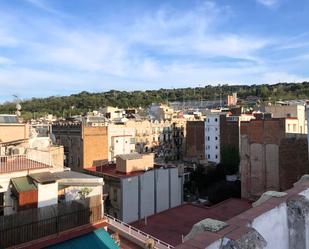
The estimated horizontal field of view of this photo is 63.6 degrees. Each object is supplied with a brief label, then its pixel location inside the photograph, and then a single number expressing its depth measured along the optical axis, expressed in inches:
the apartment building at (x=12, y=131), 586.1
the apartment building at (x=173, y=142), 1813.4
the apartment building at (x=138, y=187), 896.5
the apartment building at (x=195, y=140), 1762.7
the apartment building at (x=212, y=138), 1678.3
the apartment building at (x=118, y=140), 1347.8
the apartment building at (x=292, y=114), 1065.4
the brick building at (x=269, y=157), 1009.4
